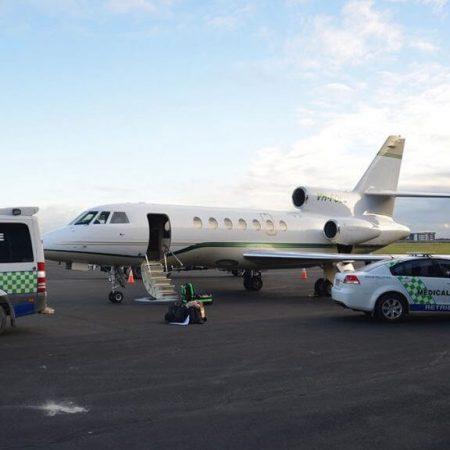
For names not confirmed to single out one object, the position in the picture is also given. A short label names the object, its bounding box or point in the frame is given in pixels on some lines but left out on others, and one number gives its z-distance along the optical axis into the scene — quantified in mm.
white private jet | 18078
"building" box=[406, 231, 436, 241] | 168350
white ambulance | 10633
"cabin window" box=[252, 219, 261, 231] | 21531
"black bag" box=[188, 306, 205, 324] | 12906
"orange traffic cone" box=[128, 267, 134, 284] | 26453
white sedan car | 12750
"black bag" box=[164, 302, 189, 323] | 12984
